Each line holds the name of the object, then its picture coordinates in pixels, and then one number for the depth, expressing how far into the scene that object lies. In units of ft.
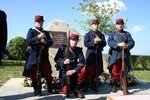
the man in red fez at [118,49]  15.16
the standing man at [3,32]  12.14
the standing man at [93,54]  15.15
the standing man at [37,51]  13.85
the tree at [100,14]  30.50
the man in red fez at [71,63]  13.69
